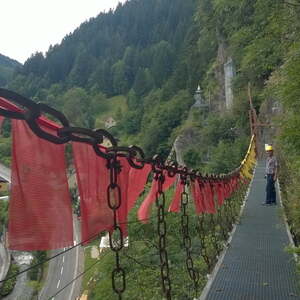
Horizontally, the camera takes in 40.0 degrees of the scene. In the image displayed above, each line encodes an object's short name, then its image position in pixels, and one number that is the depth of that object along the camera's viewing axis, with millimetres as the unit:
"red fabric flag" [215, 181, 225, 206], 6357
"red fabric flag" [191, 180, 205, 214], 4867
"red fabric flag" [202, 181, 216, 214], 5408
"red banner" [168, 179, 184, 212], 4465
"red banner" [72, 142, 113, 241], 1797
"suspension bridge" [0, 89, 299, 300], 1461
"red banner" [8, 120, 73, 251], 1477
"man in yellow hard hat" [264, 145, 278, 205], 8577
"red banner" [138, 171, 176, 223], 3403
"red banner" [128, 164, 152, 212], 2639
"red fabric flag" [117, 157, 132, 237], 2273
